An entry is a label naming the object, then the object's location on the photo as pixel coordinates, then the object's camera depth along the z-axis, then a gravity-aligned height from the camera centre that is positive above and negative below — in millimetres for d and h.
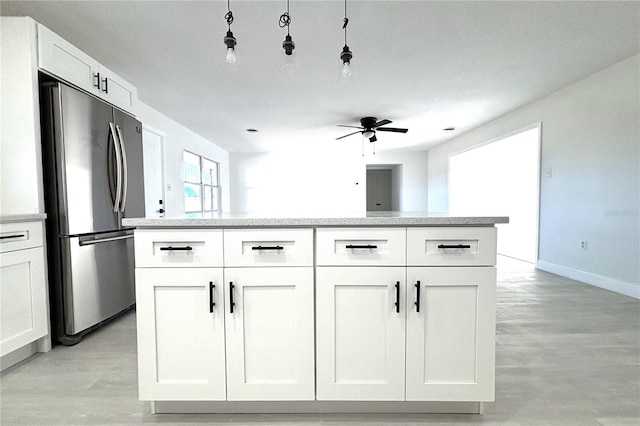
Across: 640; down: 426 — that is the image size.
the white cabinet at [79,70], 1986 +988
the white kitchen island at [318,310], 1313 -479
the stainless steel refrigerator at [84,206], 2045 -29
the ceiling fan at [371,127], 4925 +1219
